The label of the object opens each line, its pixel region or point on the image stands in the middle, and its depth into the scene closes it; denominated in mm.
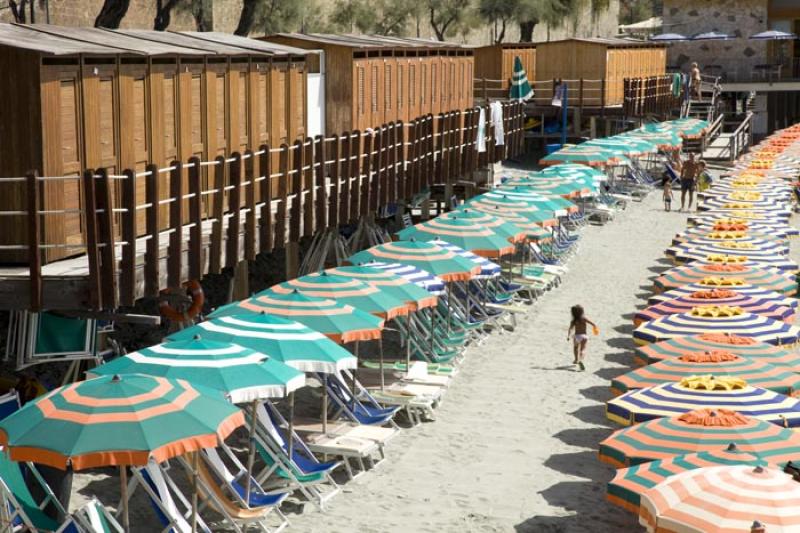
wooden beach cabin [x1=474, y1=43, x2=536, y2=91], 45938
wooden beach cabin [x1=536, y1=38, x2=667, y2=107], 45094
